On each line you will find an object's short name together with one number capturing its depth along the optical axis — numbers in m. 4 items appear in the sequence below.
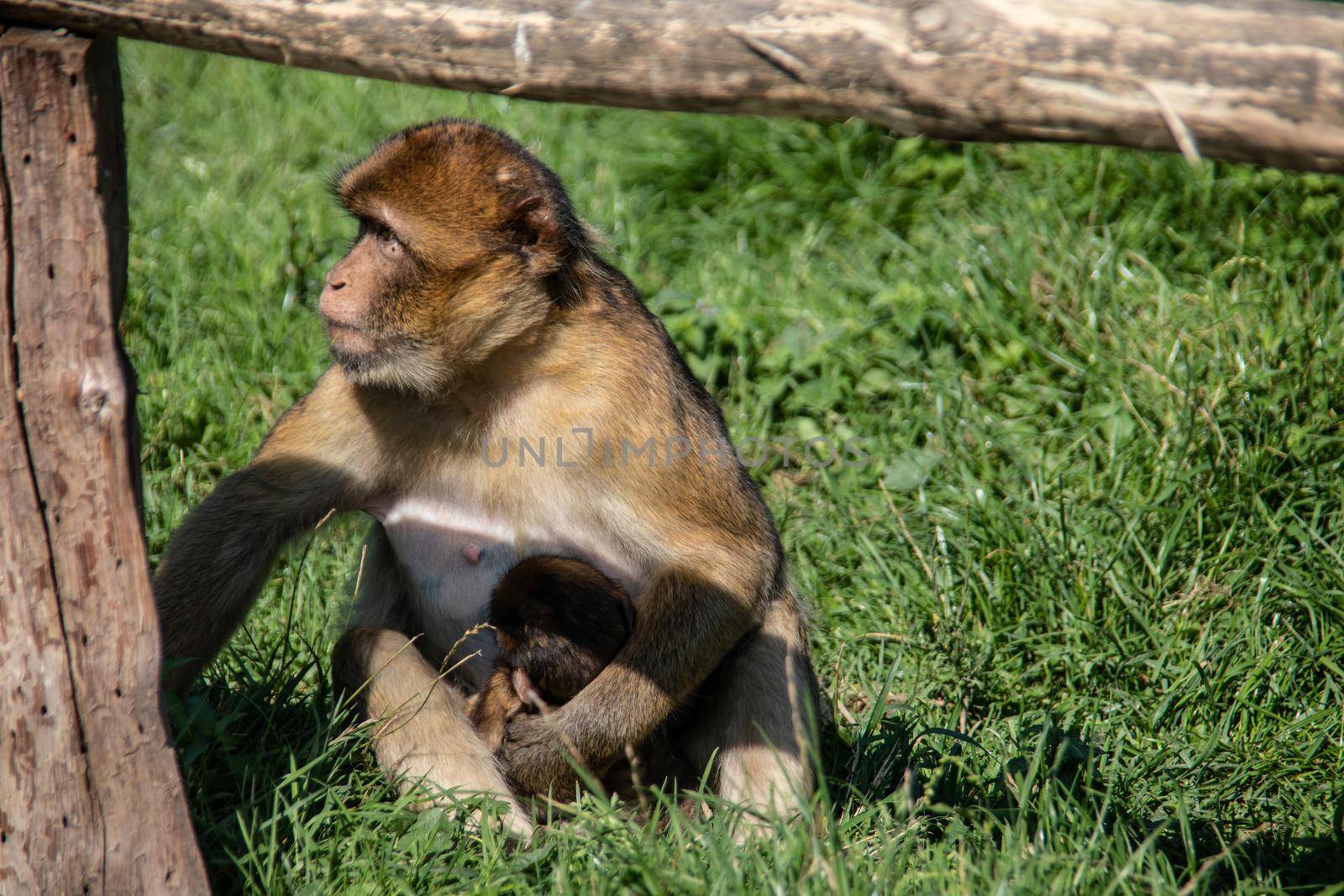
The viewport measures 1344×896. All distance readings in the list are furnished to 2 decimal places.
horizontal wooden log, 3.24
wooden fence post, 4.13
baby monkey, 5.74
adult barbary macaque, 5.64
